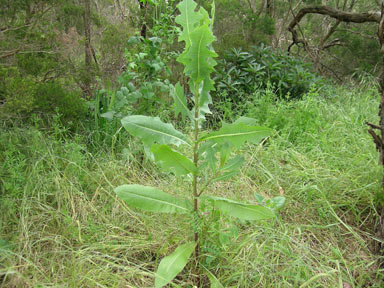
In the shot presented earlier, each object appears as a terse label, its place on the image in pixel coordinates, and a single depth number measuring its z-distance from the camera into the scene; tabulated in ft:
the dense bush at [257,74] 13.12
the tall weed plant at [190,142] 3.66
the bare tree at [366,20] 5.17
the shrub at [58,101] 7.61
